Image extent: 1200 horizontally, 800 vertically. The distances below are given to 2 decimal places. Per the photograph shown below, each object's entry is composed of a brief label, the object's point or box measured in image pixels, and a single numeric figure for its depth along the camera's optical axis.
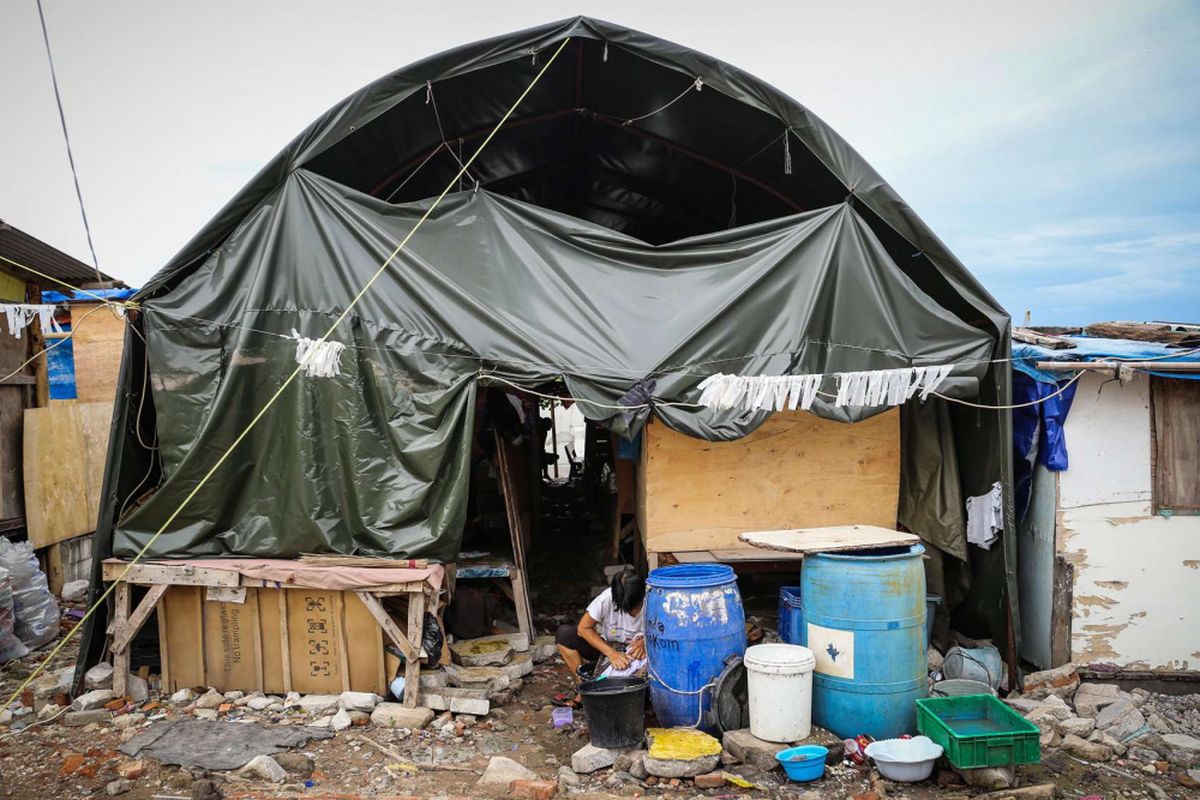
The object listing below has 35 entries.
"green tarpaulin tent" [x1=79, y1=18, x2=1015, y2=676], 6.65
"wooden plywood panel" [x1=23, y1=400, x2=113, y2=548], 9.57
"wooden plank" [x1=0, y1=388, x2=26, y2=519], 9.27
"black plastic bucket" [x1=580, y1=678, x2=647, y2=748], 5.41
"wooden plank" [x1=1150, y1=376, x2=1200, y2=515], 6.66
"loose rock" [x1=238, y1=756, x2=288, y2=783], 5.21
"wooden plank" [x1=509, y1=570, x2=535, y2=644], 7.79
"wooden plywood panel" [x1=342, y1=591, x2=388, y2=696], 6.52
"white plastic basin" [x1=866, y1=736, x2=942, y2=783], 4.92
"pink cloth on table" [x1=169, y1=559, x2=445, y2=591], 6.31
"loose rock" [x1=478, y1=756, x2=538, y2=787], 5.07
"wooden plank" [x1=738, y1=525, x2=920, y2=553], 5.57
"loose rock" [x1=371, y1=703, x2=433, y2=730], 6.09
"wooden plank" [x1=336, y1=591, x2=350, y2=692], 6.52
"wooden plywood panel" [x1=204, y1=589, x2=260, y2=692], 6.62
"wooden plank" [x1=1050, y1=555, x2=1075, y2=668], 6.63
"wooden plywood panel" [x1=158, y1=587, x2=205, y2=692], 6.65
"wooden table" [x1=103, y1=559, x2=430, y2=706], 6.33
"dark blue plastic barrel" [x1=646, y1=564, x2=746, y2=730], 5.53
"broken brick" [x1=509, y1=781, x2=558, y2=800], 4.86
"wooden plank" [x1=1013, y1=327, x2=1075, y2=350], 6.93
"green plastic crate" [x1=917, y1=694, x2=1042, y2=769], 4.77
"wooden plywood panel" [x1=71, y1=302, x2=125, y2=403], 11.74
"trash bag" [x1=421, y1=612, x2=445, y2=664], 6.50
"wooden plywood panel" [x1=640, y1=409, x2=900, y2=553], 7.09
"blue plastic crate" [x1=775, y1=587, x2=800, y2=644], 6.13
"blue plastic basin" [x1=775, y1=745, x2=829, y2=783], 4.97
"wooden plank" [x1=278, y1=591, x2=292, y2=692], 6.53
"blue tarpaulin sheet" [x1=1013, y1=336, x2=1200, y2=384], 6.45
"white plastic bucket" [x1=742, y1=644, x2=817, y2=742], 5.18
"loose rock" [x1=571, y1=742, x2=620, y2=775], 5.20
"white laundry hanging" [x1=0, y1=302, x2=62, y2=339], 7.09
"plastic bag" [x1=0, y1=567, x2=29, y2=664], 7.65
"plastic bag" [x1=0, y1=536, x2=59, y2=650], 8.18
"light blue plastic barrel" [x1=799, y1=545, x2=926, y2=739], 5.38
